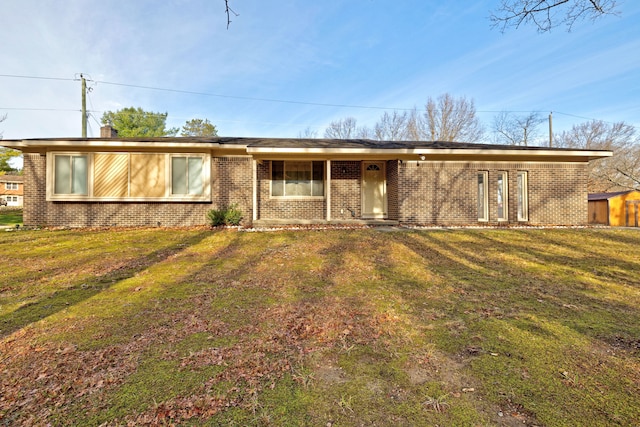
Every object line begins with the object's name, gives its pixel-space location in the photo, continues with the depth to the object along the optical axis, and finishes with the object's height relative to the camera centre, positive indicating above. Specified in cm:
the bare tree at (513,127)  3147 +999
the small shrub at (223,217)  970 +6
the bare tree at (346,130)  3323 +1027
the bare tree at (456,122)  2936 +980
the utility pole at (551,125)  2372 +756
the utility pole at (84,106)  1736 +701
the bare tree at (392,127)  3141 +1025
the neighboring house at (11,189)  3909 +457
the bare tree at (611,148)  2681 +618
